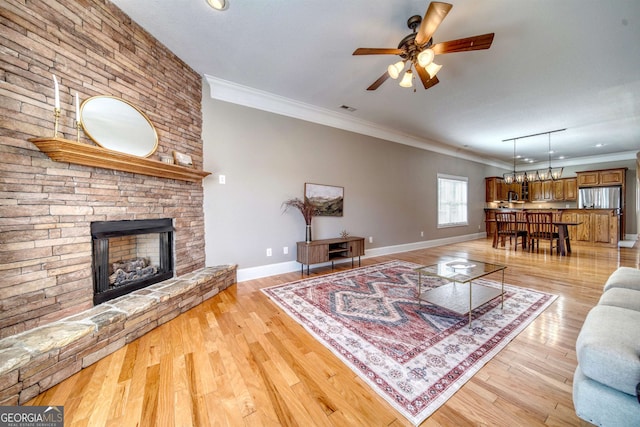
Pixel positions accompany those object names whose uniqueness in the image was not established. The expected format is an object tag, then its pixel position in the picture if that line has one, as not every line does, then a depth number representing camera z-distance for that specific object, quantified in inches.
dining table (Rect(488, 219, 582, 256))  200.1
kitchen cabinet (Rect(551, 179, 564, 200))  314.2
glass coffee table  86.4
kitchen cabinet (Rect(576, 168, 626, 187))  270.1
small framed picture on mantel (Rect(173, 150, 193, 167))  106.5
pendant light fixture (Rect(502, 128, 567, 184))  231.4
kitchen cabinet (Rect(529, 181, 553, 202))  323.9
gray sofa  37.1
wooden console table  142.5
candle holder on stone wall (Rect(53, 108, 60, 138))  65.8
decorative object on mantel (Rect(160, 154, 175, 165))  100.4
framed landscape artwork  160.1
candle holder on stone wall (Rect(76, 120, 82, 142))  72.6
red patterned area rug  56.3
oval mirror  77.3
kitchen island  253.8
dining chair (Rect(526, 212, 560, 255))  208.7
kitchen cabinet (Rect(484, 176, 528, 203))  316.8
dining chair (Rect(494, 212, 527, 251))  226.7
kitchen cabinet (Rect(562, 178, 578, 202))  303.9
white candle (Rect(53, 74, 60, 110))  66.3
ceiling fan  66.6
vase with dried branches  150.2
